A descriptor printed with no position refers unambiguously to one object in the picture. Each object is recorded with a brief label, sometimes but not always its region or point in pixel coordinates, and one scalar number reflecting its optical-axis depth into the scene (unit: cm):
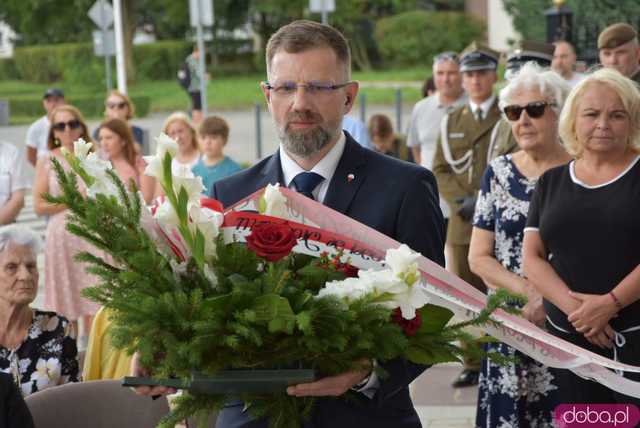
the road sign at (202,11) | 1853
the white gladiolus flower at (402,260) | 261
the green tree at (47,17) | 5031
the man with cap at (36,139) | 1296
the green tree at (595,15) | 1964
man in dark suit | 305
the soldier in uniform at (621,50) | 855
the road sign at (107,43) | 2333
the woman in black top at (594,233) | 462
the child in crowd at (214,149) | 1034
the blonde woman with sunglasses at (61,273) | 923
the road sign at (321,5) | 1917
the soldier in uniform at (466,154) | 807
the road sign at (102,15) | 2277
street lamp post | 1669
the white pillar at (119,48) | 2358
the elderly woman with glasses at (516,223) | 518
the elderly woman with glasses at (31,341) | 543
